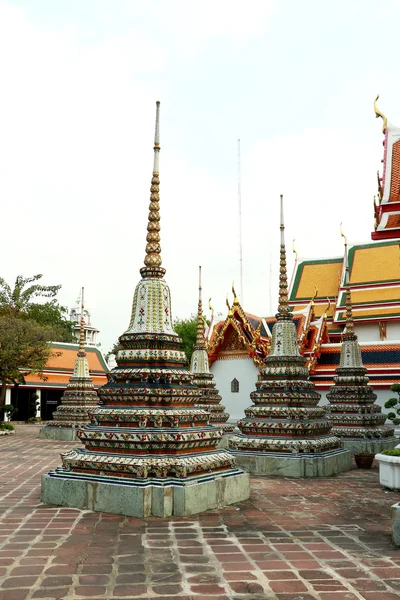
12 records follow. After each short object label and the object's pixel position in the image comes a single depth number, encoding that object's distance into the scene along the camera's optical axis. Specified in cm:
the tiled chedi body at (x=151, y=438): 739
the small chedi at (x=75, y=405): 2165
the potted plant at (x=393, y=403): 1434
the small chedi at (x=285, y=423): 1163
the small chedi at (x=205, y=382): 1850
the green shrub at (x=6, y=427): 2431
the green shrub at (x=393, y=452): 957
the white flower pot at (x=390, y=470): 938
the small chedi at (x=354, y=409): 1541
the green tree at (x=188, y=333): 4872
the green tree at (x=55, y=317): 4041
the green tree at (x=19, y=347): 2539
